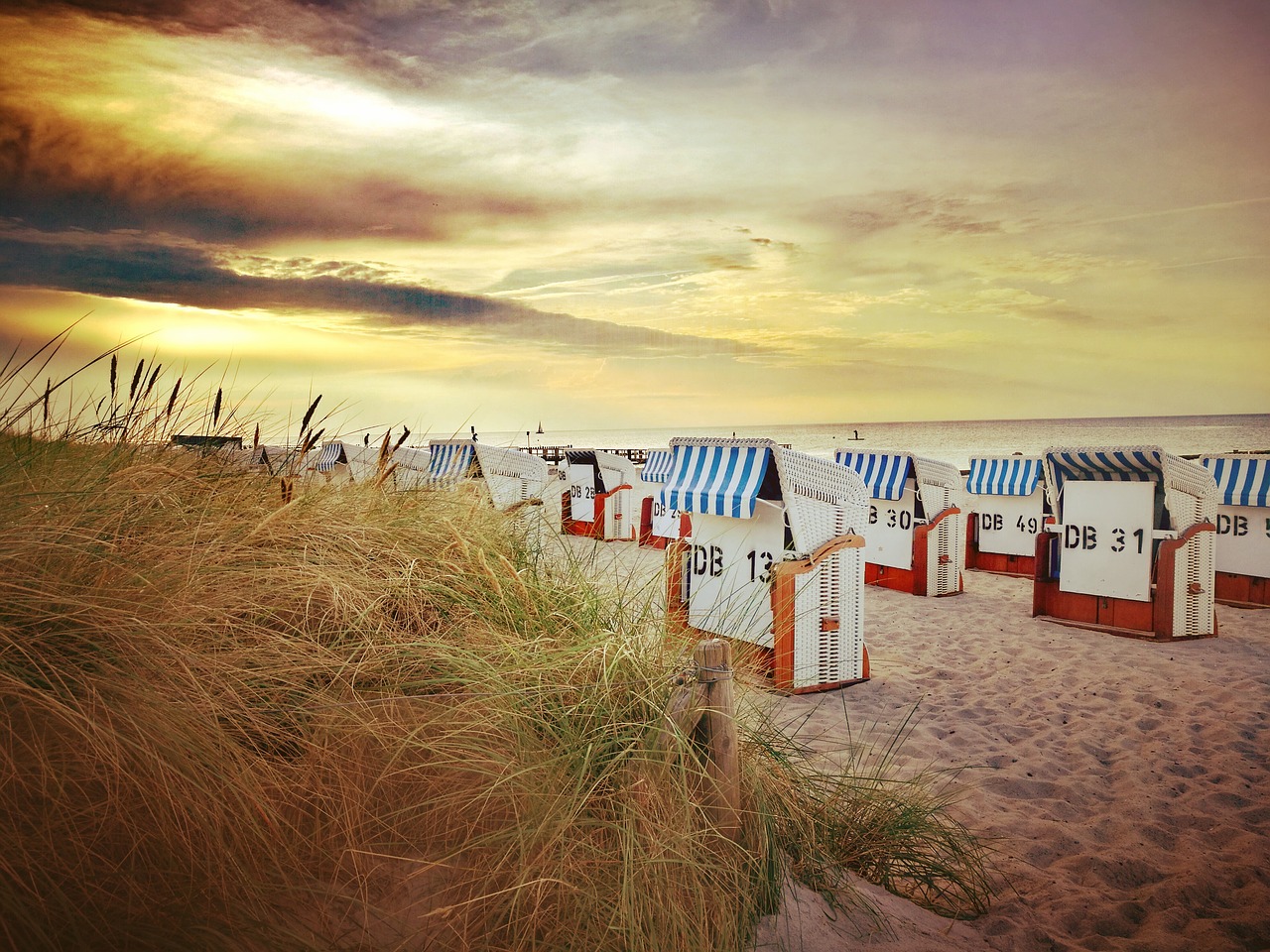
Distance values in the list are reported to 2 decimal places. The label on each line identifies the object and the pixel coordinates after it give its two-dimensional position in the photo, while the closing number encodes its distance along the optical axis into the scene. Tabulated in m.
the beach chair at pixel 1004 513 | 9.87
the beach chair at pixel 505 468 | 10.63
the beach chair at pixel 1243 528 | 8.34
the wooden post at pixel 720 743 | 2.25
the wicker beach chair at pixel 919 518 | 8.85
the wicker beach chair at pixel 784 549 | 5.30
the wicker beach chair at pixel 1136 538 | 6.84
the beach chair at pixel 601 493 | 13.73
